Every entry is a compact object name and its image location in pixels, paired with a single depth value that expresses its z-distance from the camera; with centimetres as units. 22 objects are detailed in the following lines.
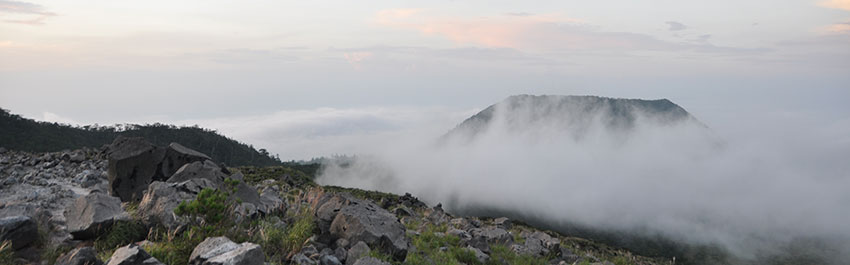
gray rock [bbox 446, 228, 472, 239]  1711
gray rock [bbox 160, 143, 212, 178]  1897
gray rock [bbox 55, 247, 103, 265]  696
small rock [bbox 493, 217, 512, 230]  2856
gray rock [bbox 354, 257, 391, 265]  879
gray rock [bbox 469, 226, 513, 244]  1724
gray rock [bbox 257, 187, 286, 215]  1282
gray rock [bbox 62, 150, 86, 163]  3069
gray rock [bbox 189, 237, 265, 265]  705
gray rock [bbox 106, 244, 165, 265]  676
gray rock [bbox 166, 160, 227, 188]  1523
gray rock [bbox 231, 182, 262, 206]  1312
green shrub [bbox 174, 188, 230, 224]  902
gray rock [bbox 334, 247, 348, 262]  998
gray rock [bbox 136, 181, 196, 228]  938
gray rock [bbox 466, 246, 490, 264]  1348
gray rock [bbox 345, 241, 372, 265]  989
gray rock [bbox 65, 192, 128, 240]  884
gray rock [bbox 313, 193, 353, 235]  1184
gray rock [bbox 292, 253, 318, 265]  886
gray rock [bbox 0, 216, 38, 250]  773
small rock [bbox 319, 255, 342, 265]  928
